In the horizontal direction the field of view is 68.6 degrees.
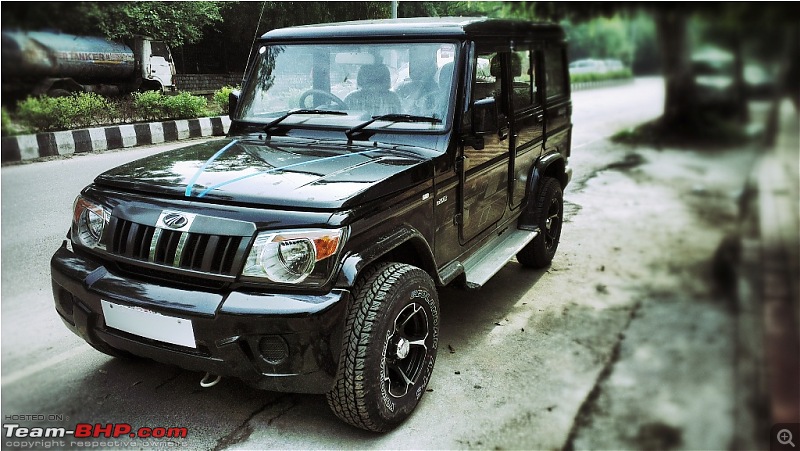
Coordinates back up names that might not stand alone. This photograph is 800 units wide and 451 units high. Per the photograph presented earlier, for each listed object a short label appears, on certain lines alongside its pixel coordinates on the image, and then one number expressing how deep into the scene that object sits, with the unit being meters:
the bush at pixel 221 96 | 6.27
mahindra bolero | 2.20
